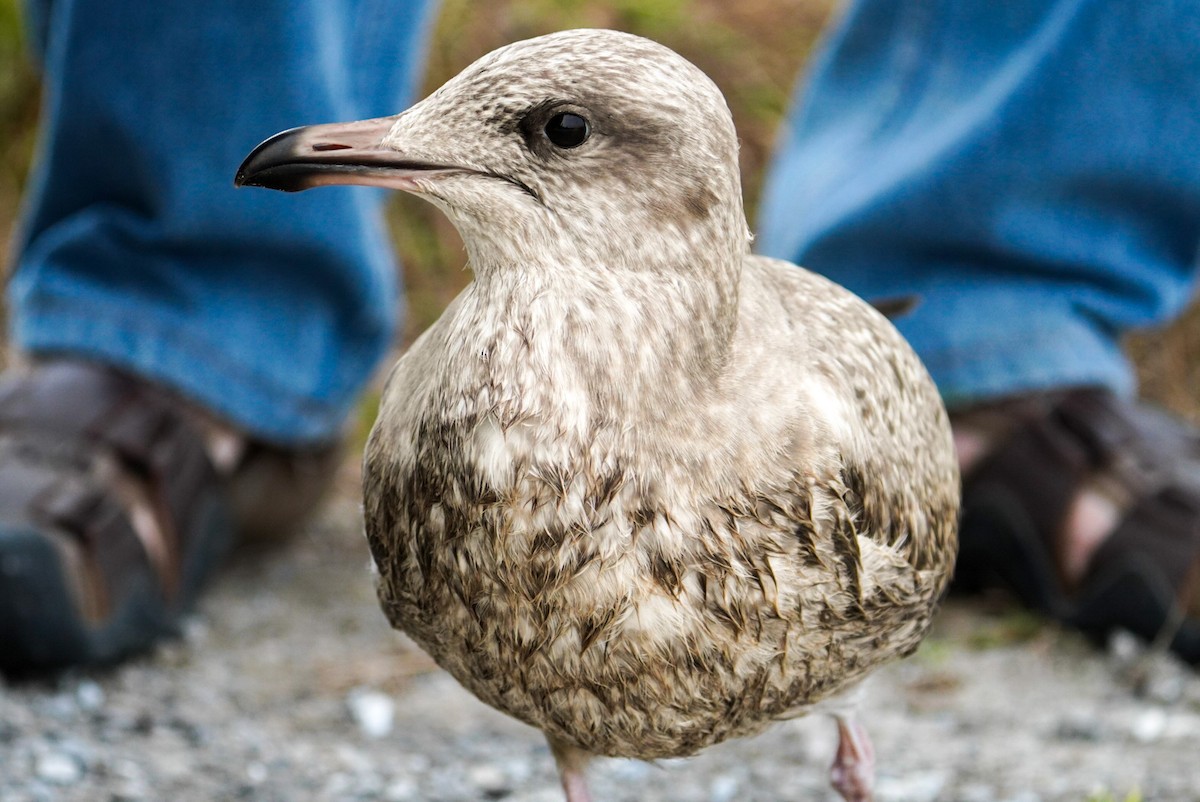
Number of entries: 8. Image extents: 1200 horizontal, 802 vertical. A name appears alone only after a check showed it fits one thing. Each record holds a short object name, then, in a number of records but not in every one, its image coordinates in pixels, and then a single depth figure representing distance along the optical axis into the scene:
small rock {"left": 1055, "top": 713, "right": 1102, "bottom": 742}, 3.39
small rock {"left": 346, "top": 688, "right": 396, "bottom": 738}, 3.38
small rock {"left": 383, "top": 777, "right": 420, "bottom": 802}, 2.96
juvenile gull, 1.78
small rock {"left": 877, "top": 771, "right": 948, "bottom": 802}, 3.07
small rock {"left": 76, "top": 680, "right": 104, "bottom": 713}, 3.29
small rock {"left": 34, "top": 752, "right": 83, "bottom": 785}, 2.88
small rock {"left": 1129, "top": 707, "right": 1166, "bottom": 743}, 3.38
